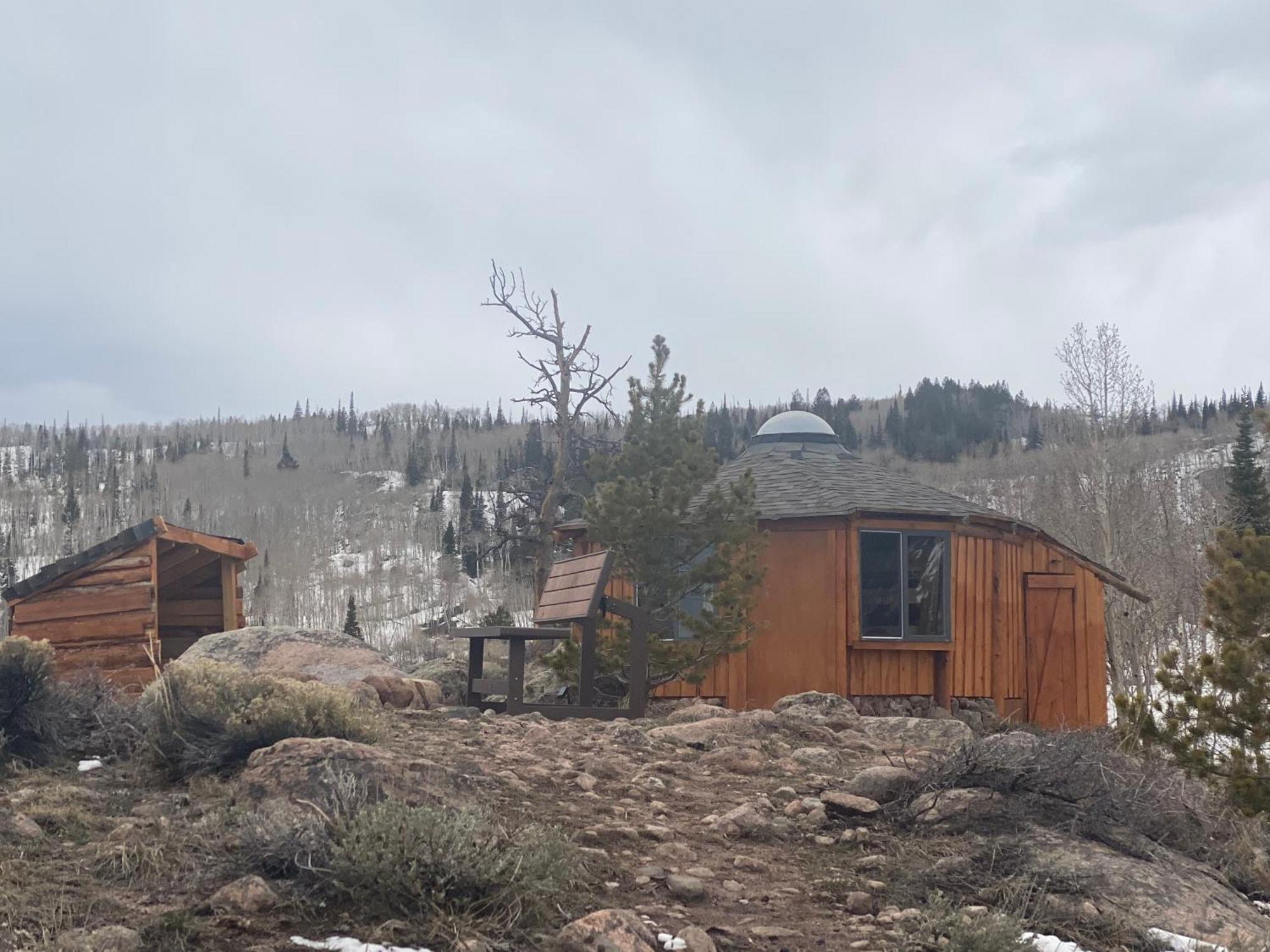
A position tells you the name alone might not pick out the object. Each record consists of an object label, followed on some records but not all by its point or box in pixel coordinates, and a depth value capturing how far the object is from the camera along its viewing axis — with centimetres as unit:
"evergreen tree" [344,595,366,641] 3256
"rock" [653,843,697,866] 448
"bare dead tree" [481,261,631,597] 2277
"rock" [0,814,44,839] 415
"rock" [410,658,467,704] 1494
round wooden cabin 1459
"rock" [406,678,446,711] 890
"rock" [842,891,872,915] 416
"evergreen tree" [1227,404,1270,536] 2488
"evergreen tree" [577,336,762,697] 1274
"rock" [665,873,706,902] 412
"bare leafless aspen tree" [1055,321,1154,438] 2869
